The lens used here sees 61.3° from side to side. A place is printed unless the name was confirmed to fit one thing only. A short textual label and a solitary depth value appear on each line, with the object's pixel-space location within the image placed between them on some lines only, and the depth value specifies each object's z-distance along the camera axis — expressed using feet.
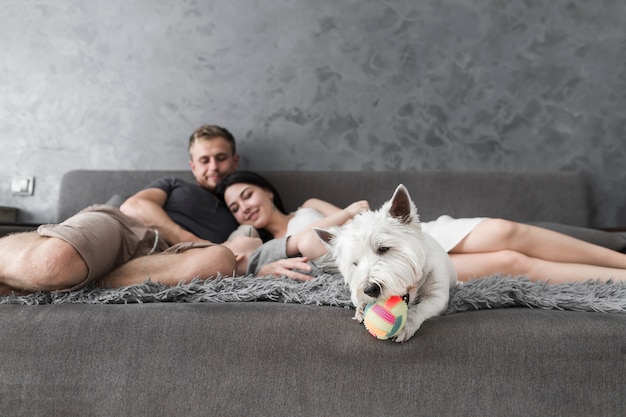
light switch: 10.53
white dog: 4.26
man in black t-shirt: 5.25
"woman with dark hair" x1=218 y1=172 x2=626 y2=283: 6.29
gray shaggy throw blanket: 4.99
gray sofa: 4.27
